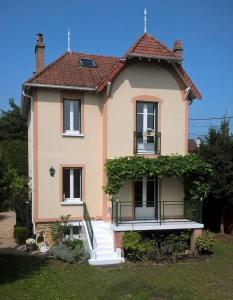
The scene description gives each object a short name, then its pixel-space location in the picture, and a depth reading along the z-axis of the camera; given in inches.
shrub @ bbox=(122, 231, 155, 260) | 600.1
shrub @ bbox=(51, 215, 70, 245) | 666.8
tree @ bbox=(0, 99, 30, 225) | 458.0
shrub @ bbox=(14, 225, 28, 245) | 703.1
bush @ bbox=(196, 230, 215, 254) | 635.5
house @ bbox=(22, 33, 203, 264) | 674.8
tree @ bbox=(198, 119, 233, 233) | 788.0
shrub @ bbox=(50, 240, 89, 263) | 587.9
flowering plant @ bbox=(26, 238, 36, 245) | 652.1
